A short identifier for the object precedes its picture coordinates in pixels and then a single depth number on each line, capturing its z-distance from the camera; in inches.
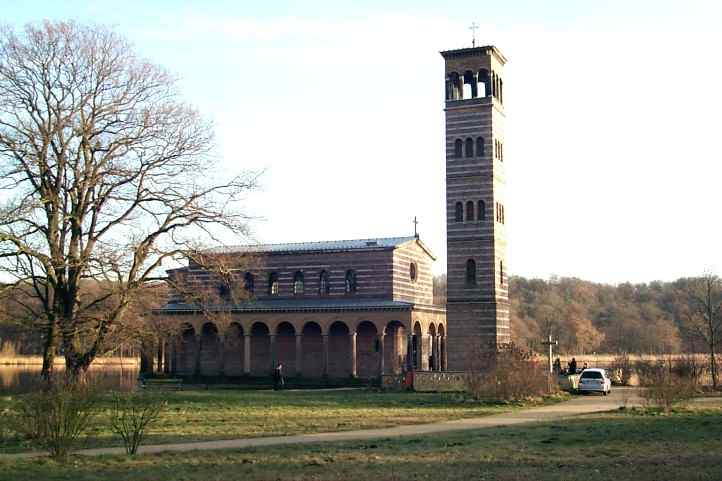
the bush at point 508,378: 1392.7
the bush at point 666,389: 1178.6
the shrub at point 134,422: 741.3
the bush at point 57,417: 699.4
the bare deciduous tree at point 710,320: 1864.9
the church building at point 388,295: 2006.6
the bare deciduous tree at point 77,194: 1357.0
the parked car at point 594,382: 1690.5
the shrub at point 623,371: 2081.6
